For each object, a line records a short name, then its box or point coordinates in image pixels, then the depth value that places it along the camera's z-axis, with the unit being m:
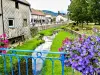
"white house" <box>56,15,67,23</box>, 62.38
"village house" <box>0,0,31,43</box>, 9.28
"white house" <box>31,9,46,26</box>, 33.12
